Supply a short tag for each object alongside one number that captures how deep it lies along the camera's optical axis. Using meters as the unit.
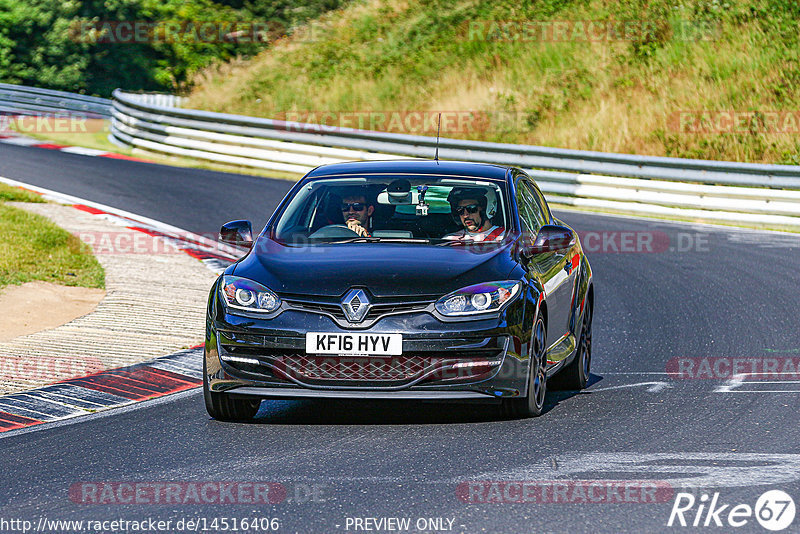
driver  16.97
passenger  16.64
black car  14.45
